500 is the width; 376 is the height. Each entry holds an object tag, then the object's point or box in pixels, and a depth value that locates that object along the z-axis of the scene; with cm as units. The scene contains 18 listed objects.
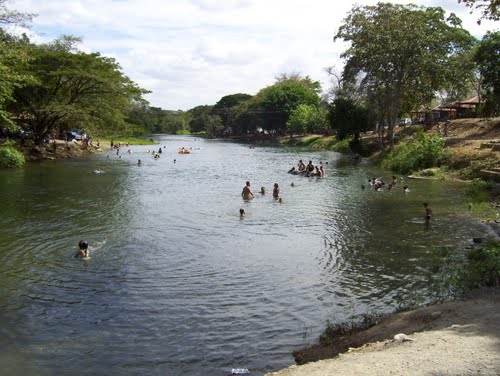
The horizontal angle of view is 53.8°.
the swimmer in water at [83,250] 1689
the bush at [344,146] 7025
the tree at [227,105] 16312
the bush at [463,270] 1262
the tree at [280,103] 11806
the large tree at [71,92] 5134
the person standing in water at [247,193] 3082
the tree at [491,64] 3991
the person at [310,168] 4300
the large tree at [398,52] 4919
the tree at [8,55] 3341
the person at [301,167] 4483
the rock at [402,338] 872
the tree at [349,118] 6309
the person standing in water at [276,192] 3050
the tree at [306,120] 10056
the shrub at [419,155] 4353
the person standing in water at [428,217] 2236
